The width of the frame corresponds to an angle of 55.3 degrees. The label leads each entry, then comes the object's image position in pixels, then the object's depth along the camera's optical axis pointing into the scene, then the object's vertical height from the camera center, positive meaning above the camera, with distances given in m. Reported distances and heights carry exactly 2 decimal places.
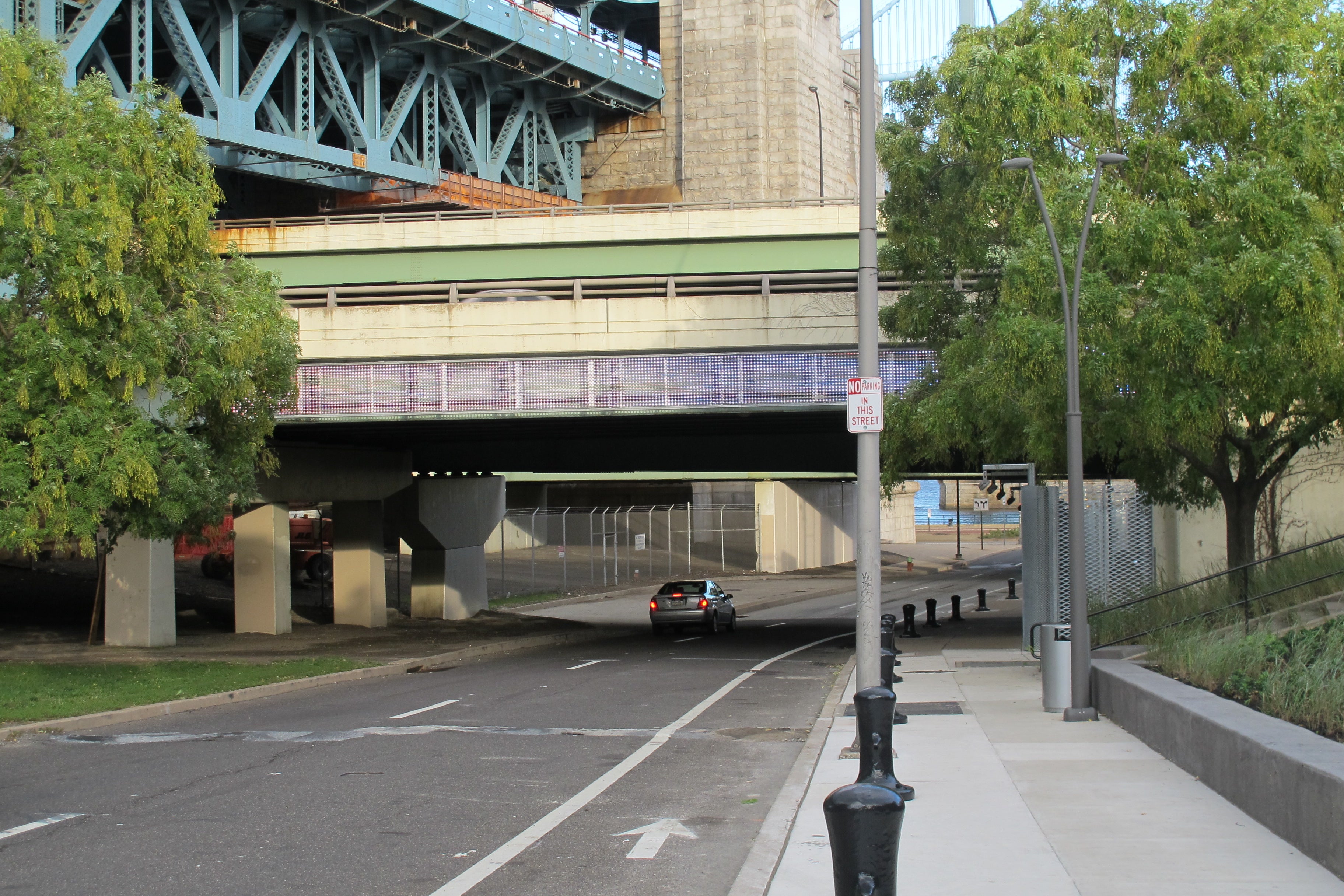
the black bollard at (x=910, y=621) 29.77 -3.18
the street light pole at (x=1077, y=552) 13.75 -0.75
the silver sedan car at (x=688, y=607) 31.91 -3.00
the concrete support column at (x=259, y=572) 29.05 -1.81
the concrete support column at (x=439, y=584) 36.00 -2.66
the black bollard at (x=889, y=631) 15.91 -1.94
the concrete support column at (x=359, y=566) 32.75 -1.91
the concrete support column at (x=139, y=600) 24.86 -2.08
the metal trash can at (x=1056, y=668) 13.96 -2.04
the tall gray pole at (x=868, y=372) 11.68 +1.06
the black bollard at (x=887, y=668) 14.12 -2.04
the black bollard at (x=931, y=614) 33.59 -3.45
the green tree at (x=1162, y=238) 16.58 +3.35
